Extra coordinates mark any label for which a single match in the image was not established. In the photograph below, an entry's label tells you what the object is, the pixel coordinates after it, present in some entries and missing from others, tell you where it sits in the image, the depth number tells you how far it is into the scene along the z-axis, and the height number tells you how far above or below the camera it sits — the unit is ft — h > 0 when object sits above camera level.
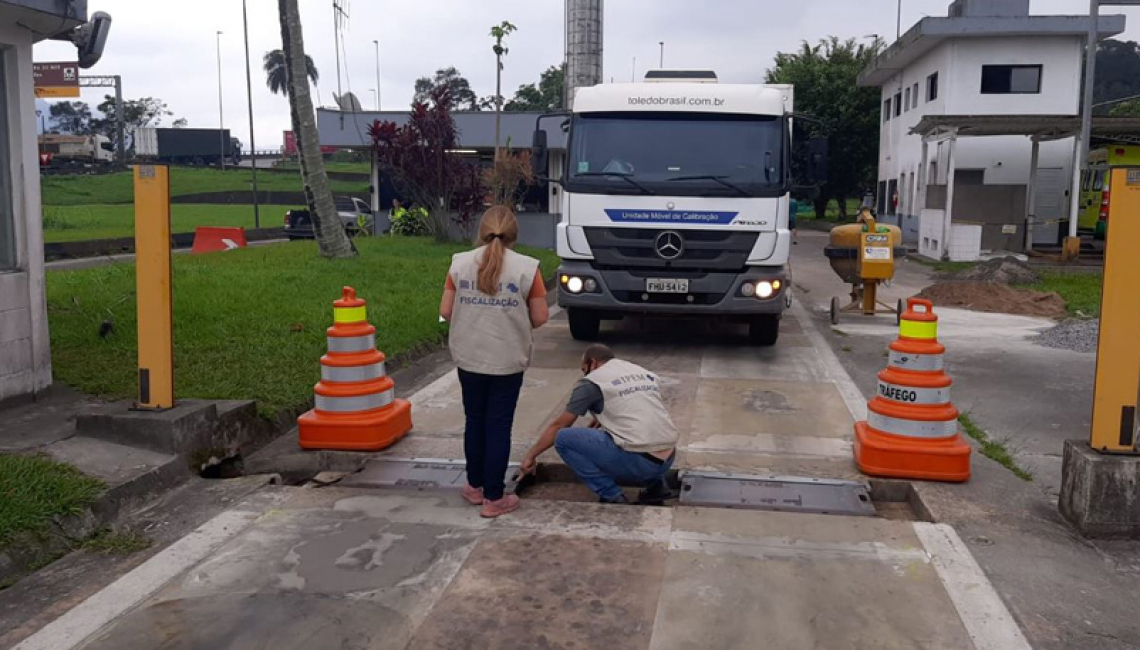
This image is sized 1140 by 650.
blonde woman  17.38 -2.33
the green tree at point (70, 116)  346.13 +27.80
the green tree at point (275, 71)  370.32 +48.52
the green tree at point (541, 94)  264.52 +29.82
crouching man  18.46 -4.47
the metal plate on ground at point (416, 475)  19.63 -5.84
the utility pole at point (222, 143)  231.63 +12.30
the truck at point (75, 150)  227.61 +10.17
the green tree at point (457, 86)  346.95 +44.62
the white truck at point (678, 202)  33.19 -0.03
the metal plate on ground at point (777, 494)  18.33 -5.75
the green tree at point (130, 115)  309.63 +25.93
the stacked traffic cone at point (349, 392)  21.03 -4.33
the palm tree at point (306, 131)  51.11 +3.46
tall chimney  70.90 +11.85
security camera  26.84 +4.30
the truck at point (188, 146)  228.22 +11.88
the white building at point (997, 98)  92.27 +10.59
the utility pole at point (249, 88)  111.31 +13.56
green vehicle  94.00 +1.91
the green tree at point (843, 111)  148.25 +14.21
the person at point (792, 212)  36.27 -0.37
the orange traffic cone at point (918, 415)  19.31 -4.26
